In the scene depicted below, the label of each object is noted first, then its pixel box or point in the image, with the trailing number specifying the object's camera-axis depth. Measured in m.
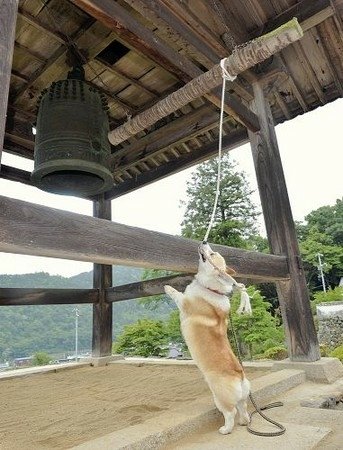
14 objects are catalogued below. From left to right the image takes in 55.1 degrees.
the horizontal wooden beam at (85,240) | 1.37
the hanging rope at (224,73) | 2.38
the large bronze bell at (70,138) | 2.30
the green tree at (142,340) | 11.11
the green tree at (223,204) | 16.33
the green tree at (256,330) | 11.32
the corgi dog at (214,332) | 1.61
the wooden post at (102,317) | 4.84
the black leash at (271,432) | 1.63
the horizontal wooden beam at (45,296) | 3.78
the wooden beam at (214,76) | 2.06
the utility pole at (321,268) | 23.42
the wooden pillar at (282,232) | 3.16
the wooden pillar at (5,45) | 1.43
